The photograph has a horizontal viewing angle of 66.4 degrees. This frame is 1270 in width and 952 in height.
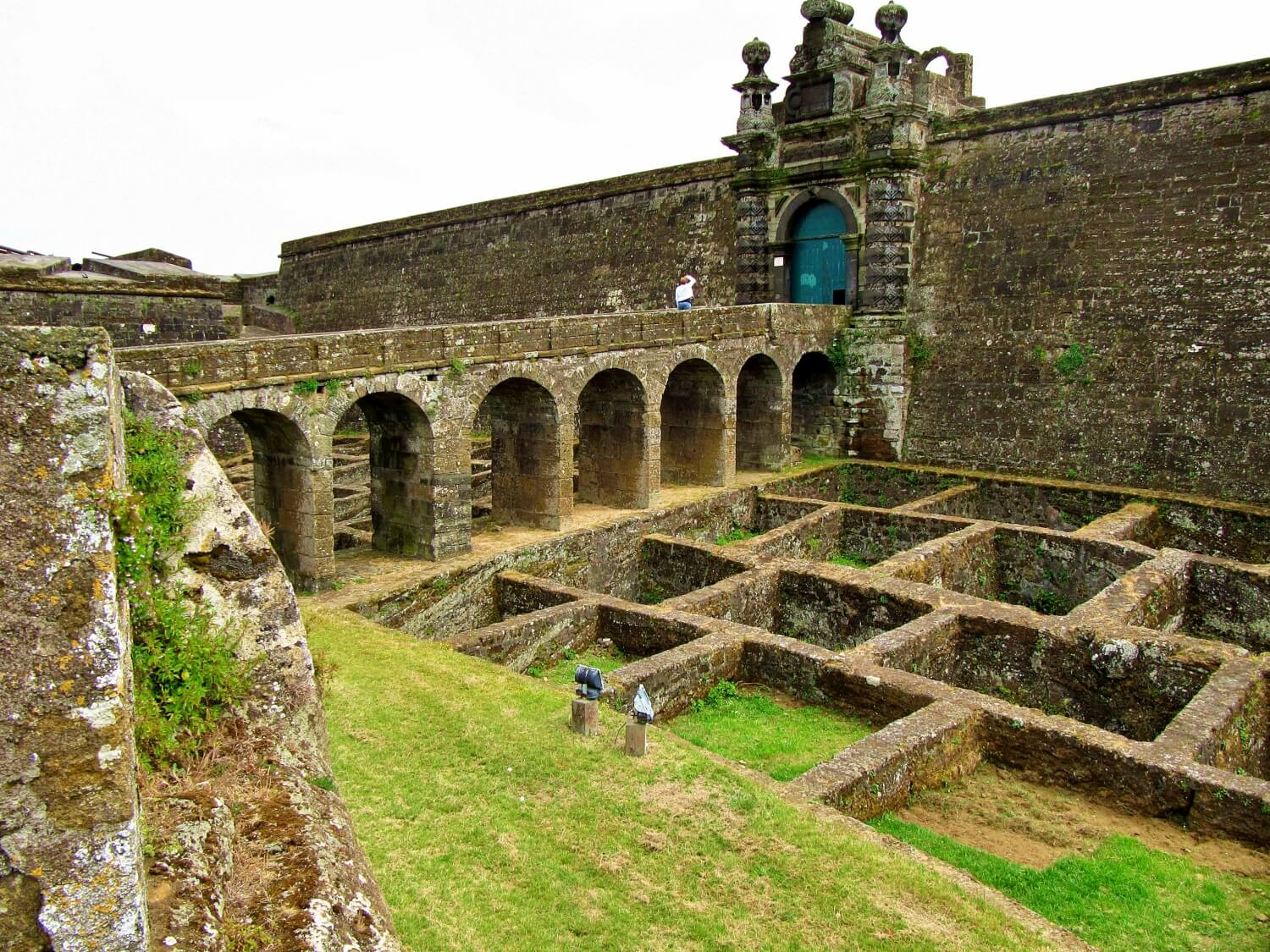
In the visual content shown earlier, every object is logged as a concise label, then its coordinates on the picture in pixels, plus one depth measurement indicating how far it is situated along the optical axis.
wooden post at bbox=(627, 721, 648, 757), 6.82
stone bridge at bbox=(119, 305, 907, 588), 10.67
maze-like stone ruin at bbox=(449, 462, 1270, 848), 7.44
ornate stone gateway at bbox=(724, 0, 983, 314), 17.42
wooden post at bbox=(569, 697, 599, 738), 7.11
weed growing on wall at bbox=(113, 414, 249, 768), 3.15
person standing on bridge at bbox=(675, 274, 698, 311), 17.52
